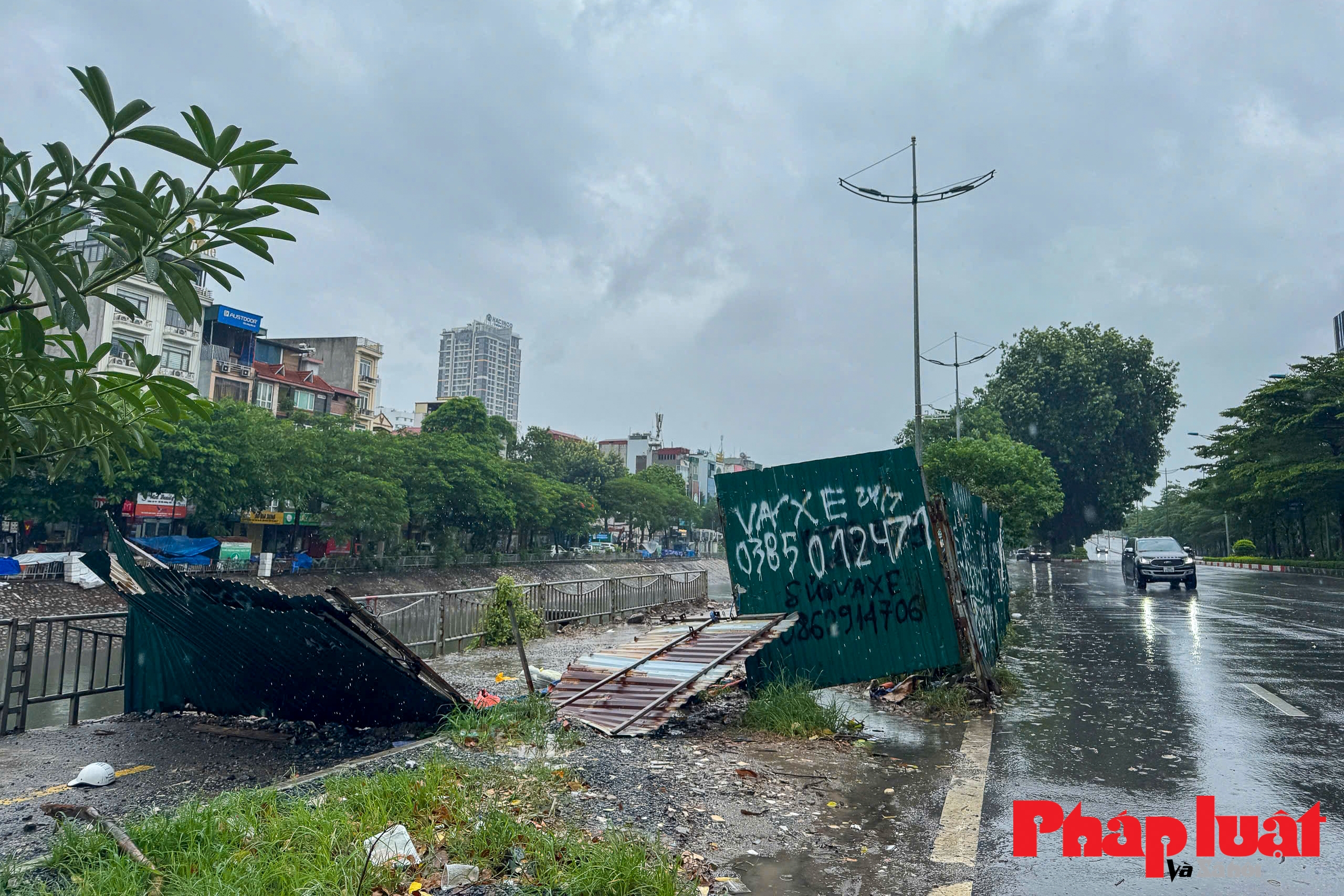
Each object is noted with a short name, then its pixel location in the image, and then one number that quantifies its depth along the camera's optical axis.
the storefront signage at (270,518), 48.47
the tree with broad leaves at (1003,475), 28.11
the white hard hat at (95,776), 5.77
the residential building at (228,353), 52.31
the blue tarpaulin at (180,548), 35.66
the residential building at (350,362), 65.44
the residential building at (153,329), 40.56
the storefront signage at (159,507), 40.66
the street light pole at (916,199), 19.58
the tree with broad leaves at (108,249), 2.27
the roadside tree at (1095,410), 55.41
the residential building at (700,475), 128.25
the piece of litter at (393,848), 3.83
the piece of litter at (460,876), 3.77
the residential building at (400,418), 92.56
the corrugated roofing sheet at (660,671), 6.98
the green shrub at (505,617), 14.20
